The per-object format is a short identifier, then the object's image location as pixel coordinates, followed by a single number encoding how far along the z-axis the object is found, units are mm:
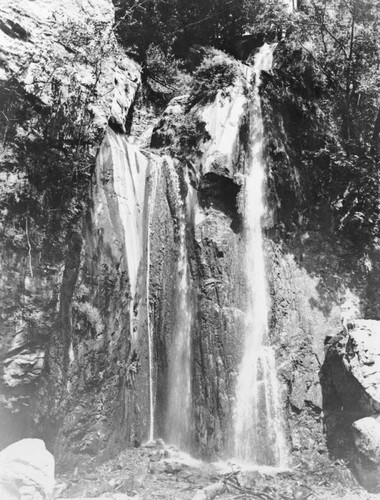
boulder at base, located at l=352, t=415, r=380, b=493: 6512
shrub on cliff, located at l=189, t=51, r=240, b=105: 9953
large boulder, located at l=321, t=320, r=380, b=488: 6680
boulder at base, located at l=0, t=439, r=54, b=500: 5982
